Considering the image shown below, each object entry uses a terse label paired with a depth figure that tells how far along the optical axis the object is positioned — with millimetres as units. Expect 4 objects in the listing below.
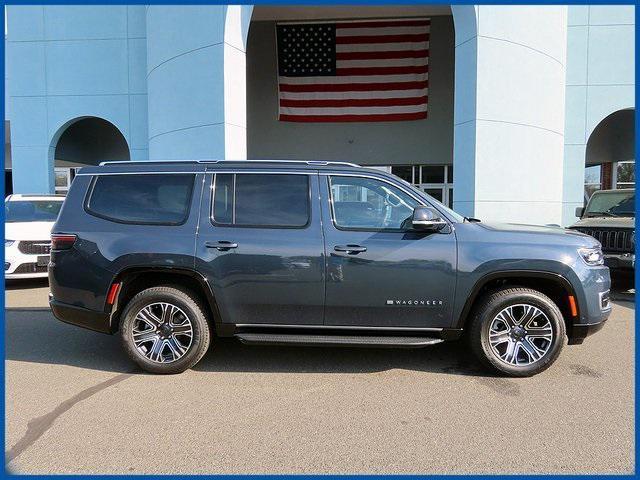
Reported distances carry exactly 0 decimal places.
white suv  7785
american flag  14391
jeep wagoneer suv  3947
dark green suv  7168
